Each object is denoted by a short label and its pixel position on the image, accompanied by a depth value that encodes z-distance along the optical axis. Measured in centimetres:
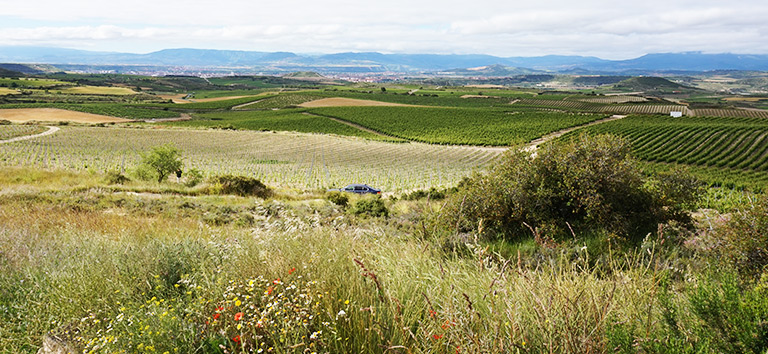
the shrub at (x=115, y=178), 2542
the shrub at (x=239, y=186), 2455
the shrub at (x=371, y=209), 1769
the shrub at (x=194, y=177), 2902
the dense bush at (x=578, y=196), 948
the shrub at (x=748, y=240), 648
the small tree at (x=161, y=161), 3006
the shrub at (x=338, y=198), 2229
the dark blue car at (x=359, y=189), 3140
